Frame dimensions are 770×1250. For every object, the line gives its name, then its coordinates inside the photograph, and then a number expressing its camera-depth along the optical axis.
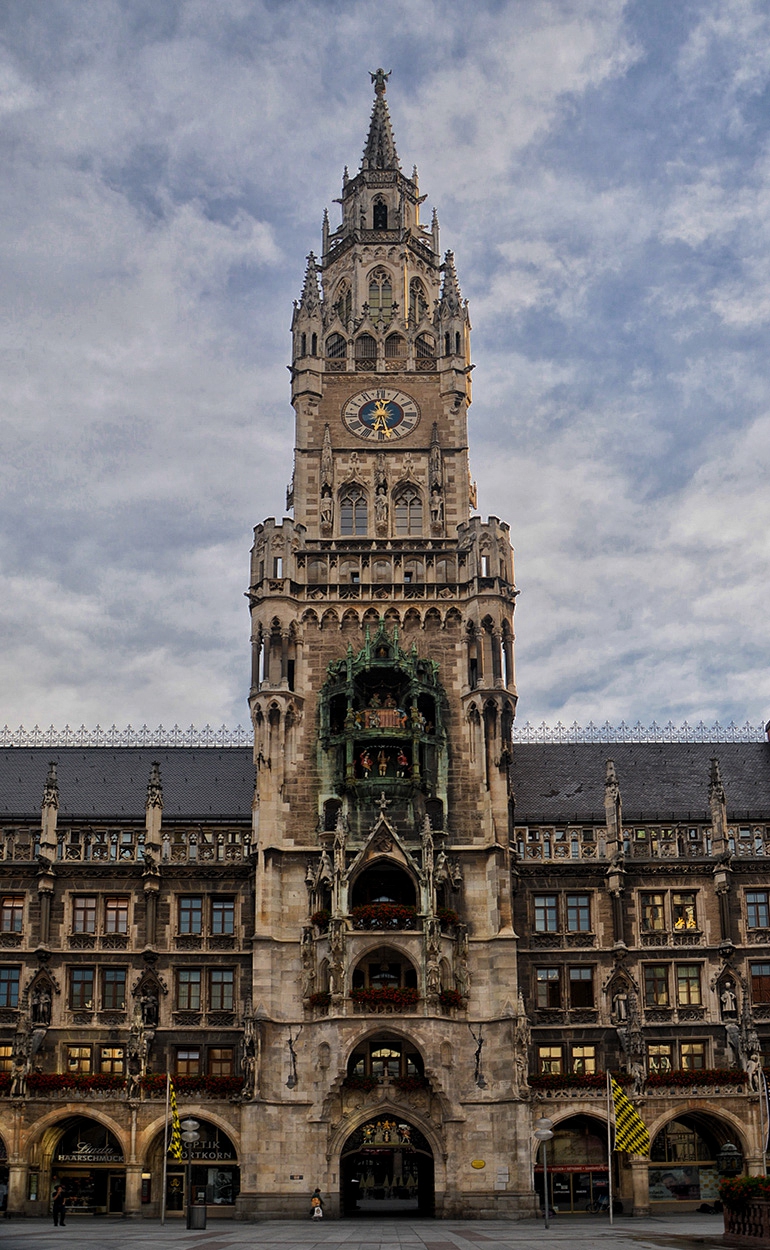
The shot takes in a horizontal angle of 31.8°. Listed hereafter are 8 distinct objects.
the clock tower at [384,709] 58.34
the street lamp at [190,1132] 47.88
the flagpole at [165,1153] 50.72
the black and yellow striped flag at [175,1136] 53.81
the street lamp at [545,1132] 49.44
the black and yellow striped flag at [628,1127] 55.22
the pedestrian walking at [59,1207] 51.00
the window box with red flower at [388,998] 57.28
